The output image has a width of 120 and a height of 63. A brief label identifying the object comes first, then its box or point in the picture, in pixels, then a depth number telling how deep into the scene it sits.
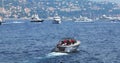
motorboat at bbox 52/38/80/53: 81.31
